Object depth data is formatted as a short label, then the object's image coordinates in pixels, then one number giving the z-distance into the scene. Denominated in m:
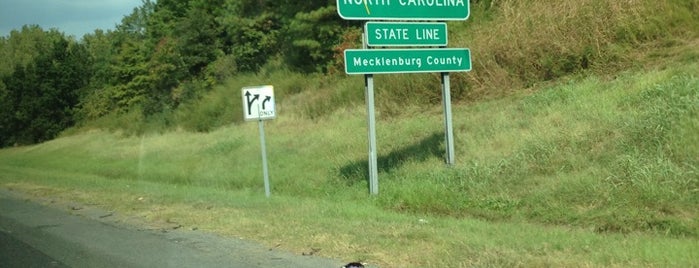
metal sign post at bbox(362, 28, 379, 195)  13.88
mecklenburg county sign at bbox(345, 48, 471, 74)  13.43
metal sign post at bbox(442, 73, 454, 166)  14.32
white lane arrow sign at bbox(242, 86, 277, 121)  16.33
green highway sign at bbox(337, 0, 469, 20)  13.45
